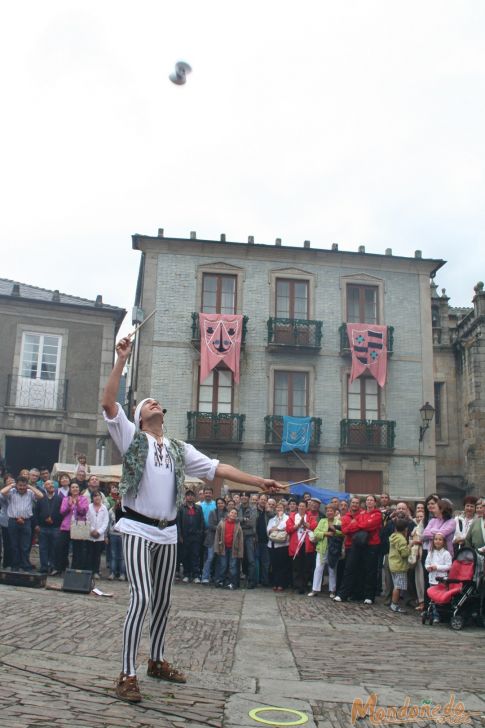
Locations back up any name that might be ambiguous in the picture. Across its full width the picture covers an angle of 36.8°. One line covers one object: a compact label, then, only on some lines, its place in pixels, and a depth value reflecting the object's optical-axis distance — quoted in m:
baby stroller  9.50
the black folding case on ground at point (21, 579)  10.61
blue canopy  19.22
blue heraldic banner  24.36
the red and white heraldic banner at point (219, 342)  24.50
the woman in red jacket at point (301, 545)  13.56
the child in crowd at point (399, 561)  11.54
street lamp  23.58
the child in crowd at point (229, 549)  13.75
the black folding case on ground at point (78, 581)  10.63
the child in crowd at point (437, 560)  10.34
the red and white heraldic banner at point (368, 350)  25.25
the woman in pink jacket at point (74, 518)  13.19
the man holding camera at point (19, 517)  12.84
